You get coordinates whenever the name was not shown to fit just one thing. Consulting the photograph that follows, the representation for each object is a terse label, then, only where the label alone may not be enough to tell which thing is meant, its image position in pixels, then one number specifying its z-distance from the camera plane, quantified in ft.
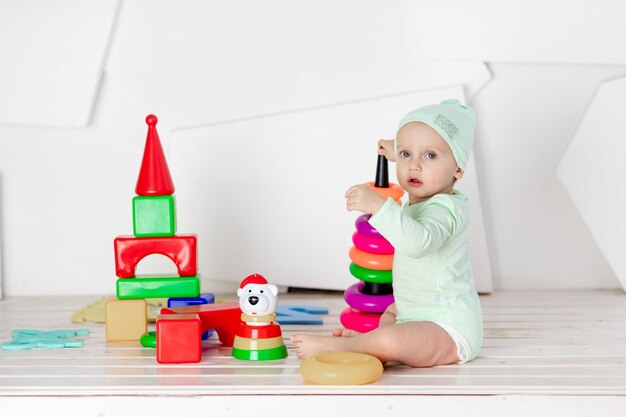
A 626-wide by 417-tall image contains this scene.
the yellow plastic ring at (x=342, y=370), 6.86
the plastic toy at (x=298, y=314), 8.52
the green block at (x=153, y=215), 8.09
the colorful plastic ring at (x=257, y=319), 7.46
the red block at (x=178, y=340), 7.39
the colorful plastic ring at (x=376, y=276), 8.03
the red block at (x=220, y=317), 7.76
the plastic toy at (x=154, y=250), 8.07
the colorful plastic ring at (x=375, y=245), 8.01
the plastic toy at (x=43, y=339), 7.82
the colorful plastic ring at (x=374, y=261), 8.00
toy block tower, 8.03
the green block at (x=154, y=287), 8.04
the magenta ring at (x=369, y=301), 8.01
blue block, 8.20
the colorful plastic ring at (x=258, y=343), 7.46
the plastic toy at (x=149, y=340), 7.83
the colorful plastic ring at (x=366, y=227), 8.04
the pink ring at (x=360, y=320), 8.01
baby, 7.21
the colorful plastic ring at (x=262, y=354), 7.45
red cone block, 8.09
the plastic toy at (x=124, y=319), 8.01
